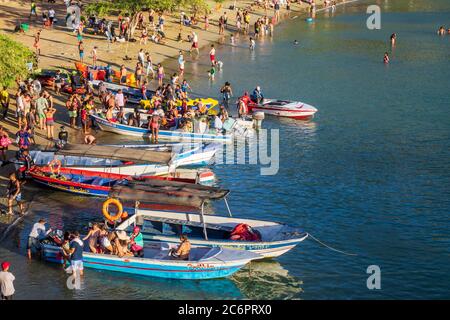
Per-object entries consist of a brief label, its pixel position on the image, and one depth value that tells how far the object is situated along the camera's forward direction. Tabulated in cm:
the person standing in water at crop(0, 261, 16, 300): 2423
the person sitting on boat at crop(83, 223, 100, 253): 2817
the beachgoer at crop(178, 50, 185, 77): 5944
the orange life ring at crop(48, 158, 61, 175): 3588
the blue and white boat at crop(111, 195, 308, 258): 2877
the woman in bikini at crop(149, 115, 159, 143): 4344
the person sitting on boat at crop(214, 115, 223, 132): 4426
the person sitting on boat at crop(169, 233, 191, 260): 2755
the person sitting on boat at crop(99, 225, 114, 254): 2803
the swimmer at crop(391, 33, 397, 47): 7556
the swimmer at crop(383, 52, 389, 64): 6806
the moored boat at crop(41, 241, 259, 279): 2719
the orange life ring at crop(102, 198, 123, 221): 3000
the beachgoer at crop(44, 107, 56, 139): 4172
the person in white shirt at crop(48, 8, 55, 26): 6912
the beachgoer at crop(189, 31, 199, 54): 6875
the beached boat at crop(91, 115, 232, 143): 4334
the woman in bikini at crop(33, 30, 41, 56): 5990
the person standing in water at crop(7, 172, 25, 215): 3272
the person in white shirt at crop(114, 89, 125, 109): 4709
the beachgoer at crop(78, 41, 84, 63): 5869
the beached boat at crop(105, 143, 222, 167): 3953
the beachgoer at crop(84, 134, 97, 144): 3928
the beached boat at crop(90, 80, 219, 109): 4933
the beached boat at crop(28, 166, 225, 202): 3027
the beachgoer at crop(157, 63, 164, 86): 5609
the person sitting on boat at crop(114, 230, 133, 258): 2773
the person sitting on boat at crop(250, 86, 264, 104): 5119
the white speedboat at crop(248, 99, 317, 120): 4966
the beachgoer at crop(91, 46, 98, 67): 5803
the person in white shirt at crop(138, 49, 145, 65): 5888
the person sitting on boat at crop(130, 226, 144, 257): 2834
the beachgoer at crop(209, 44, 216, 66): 6288
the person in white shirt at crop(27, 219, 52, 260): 2906
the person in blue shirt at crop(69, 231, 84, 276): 2712
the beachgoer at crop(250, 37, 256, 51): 7331
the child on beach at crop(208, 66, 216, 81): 6069
